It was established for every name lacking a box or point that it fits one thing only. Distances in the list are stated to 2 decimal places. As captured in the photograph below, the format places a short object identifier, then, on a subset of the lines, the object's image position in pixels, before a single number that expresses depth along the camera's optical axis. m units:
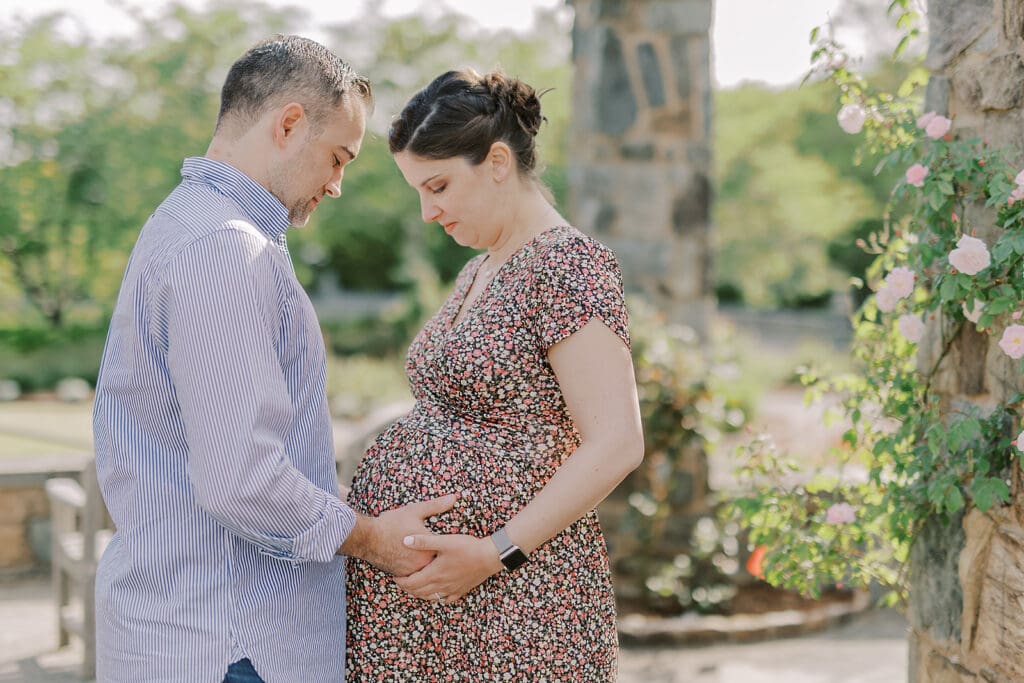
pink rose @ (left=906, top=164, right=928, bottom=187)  2.35
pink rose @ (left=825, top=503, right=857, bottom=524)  2.82
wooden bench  4.62
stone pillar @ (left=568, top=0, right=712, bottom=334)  6.16
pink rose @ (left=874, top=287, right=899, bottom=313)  2.55
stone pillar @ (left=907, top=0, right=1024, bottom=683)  2.23
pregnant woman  1.95
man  1.71
